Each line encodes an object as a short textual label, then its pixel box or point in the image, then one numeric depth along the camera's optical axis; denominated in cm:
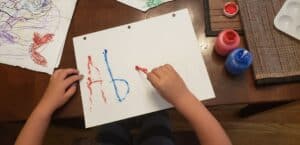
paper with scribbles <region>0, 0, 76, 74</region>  75
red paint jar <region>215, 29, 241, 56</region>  68
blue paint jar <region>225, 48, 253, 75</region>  66
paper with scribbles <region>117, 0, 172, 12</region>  77
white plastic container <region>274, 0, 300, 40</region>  70
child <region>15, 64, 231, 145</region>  68
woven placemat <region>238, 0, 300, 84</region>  68
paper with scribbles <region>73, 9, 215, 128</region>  70
